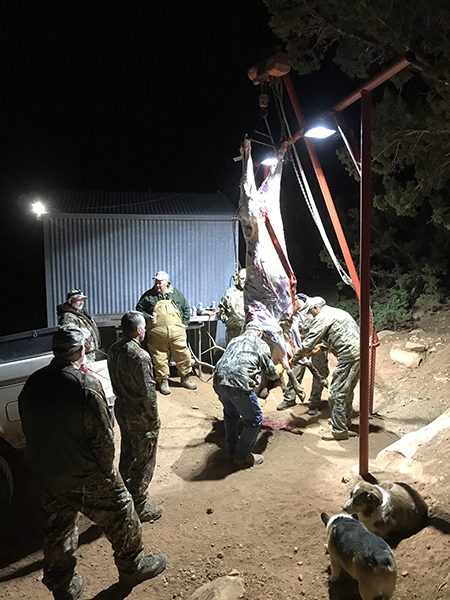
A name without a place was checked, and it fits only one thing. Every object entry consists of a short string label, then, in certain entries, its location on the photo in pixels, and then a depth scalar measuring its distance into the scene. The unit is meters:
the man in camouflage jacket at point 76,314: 6.93
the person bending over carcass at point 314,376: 7.71
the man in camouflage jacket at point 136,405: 4.53
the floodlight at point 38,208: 9.67
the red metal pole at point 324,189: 5.81
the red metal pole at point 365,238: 4.50
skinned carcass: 6.37
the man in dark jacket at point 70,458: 3.37
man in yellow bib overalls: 8.73
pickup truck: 4.55
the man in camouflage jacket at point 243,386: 5.62
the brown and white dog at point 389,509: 3.69
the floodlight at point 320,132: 5.45
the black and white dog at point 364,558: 2.94
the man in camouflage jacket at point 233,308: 9.09
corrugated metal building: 9.92
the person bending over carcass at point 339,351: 6.87
